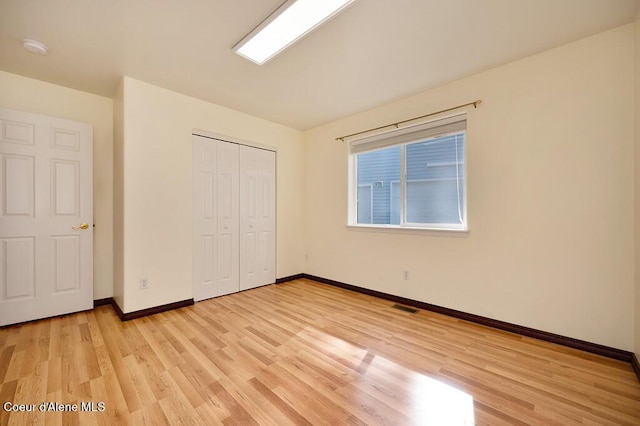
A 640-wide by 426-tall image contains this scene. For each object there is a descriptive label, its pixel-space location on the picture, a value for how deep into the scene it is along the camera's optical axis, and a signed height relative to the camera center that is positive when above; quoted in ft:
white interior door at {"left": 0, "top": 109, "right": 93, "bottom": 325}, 8.68 -0.09
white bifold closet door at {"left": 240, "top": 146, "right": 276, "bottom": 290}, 12.79 -0.20
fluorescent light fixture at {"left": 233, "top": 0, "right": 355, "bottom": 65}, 5.91 +4.75
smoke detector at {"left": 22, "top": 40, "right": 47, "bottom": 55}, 7.23 +4.74
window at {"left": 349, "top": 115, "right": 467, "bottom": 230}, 9.78 +1.53
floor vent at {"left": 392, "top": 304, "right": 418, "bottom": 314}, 10.07 -3.79
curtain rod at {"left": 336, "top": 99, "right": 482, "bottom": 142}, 8.98 +3.81
